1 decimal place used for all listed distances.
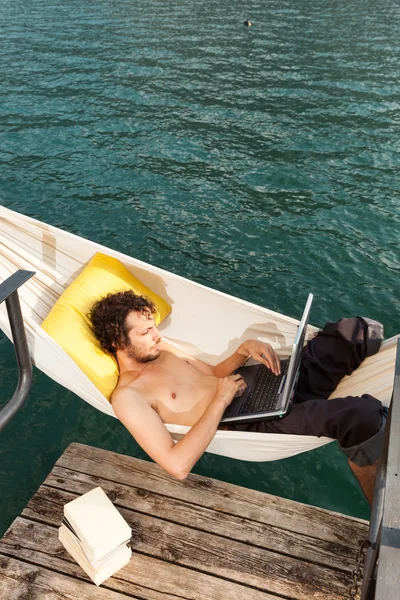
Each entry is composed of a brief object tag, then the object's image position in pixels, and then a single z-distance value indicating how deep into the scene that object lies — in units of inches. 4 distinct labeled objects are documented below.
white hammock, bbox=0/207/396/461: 101.7
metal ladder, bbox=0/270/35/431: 80.0
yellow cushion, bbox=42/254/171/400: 106.4
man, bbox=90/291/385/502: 89.7
